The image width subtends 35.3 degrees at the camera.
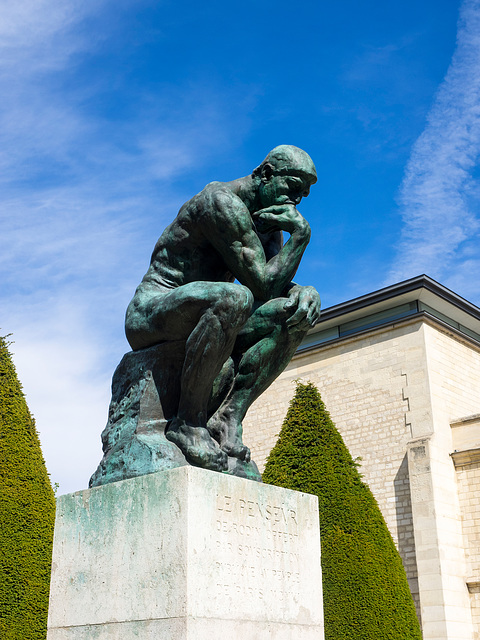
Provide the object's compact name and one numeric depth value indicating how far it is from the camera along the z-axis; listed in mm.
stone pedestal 3479
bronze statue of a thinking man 3980
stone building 17000
